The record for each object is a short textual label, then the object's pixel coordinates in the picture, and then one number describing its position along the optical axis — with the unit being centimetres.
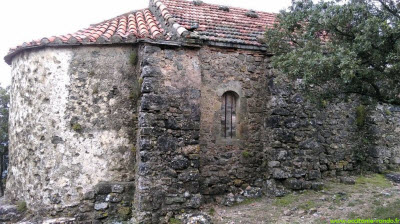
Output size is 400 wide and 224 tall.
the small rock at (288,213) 799
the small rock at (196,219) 755
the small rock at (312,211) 786
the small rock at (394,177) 1064
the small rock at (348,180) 1004
